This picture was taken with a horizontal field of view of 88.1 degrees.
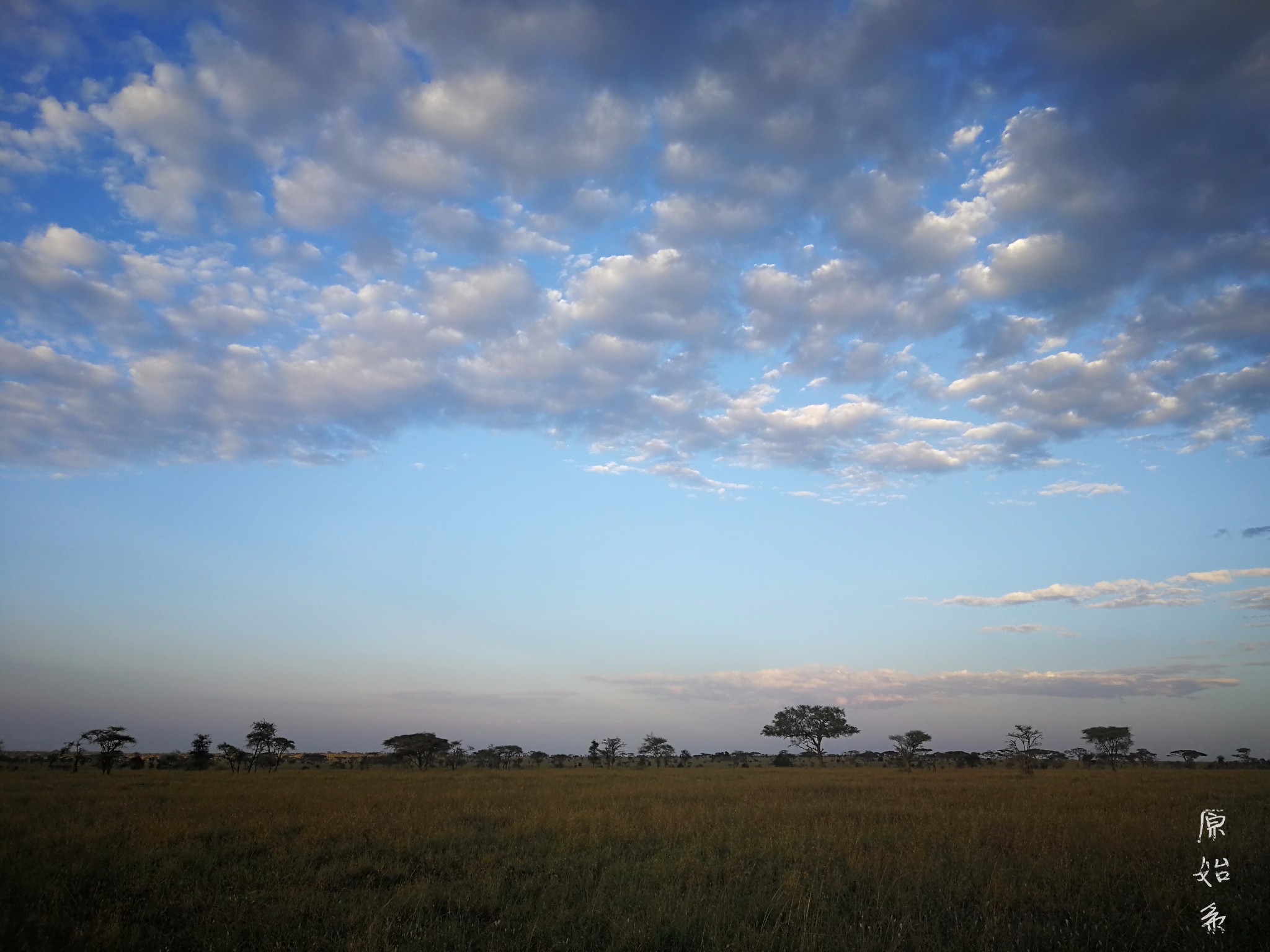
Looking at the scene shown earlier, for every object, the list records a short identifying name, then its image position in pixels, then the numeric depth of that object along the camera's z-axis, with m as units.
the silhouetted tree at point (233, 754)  53.44
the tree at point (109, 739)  44.59
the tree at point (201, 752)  54.62
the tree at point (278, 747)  56.82
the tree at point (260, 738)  54.78
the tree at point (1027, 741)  53.69
